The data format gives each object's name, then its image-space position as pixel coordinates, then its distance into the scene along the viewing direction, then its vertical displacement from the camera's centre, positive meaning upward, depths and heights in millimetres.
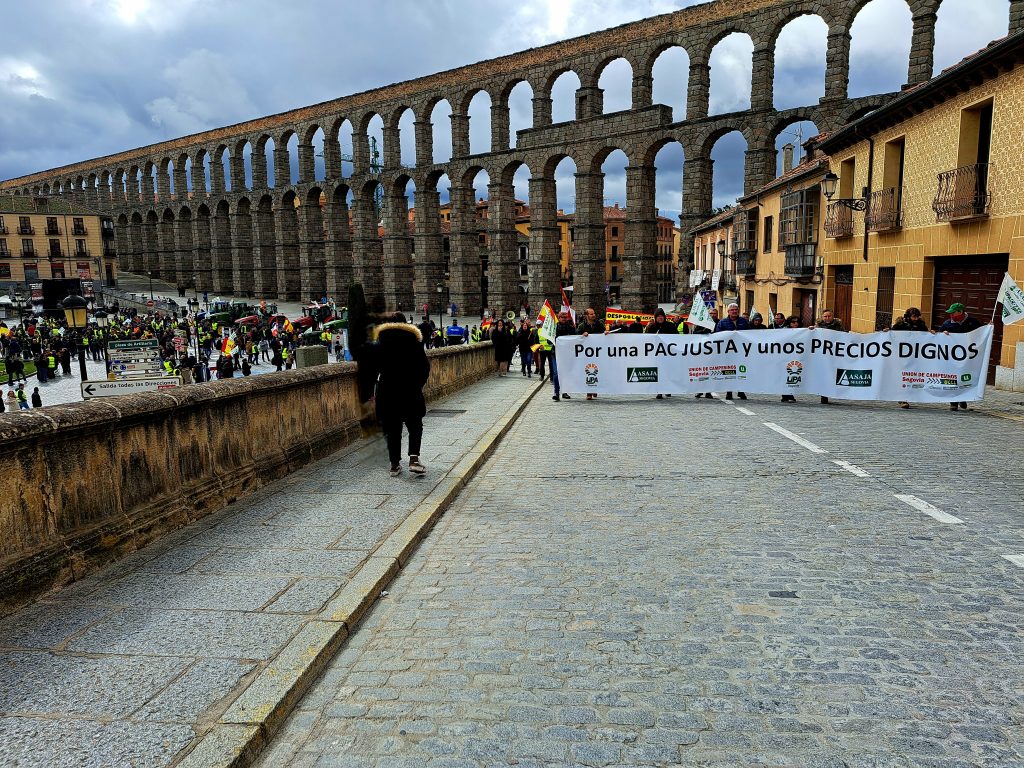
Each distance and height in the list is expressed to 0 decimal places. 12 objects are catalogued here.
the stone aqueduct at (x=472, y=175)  41062 +10047
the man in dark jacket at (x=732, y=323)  13781 -487
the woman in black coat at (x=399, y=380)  6980 -755
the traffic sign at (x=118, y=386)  10187 -1142
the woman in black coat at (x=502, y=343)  19859 -1166
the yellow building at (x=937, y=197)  13789 +2259
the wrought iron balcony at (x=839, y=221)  20609 +2199
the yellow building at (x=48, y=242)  81375 +7749
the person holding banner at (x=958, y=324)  12039 -499
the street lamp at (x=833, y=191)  19484 +2815
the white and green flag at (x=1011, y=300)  11398 -100
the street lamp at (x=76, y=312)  15305 -95
